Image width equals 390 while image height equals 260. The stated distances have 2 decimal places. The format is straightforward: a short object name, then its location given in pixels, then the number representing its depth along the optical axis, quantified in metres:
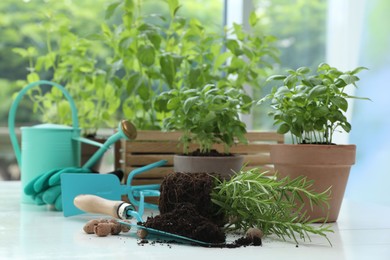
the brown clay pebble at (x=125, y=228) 1.53
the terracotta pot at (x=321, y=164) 1.63
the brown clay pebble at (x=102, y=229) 1.49
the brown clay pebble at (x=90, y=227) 1.52
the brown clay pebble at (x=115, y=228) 1.51
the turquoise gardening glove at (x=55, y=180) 1.78
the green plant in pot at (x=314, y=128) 1.61
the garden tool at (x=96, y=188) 1.69
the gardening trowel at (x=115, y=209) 1.46
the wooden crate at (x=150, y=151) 1.87
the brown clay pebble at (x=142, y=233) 1.47
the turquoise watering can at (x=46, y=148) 1.86
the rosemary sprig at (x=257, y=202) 1.50
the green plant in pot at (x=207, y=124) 1.66
